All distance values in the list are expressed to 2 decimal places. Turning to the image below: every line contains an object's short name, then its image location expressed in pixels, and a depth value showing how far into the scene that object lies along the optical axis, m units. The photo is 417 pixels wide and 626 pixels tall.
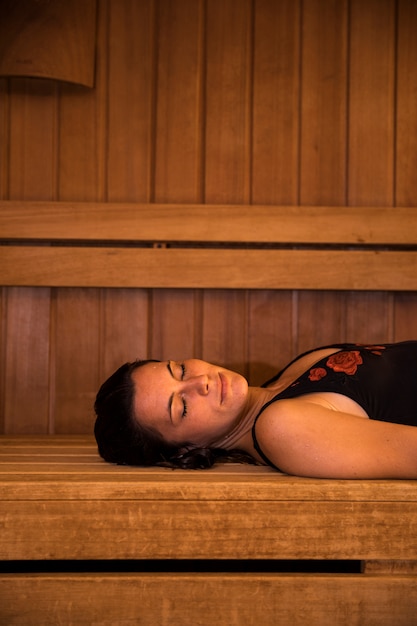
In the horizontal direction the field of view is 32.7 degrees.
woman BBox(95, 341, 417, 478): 1.81
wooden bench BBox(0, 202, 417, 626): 1.79
